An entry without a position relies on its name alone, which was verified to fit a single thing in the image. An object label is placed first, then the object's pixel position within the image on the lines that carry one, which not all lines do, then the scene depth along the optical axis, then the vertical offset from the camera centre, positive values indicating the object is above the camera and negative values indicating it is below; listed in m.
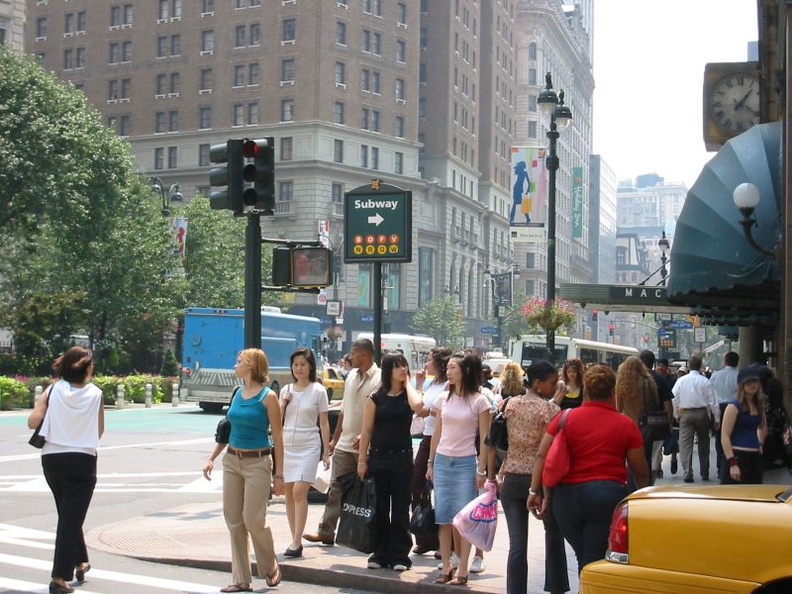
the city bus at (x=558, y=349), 50.81 -1.61
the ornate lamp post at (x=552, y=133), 23.27 +3.80
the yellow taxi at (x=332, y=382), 41.06 -2.55
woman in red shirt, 7.26 -1.00
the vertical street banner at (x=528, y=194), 30.22 +3.40
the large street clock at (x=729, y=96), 22.58 +4.53
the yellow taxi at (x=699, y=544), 5.37 -1.16
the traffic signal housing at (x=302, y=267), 11.94 +0.51
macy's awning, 14.62 +1.23
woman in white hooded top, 8.83 -1.08
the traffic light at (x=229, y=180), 11.39 +1.39
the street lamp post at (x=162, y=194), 45.56 +4.93
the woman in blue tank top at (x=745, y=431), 10.97 -1.17
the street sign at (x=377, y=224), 13.39 +1.10
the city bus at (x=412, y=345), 61.12 -1.78
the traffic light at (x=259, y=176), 11.49 +1.44
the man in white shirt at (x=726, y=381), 17.42 -1.08
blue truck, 37.59 -1.47
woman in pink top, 9.13 -1.12
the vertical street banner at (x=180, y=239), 44.62 +3.04
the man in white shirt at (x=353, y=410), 10.38 -0.93
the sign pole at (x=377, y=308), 13.05 +0.07
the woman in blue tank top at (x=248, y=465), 8.97 -1.24
